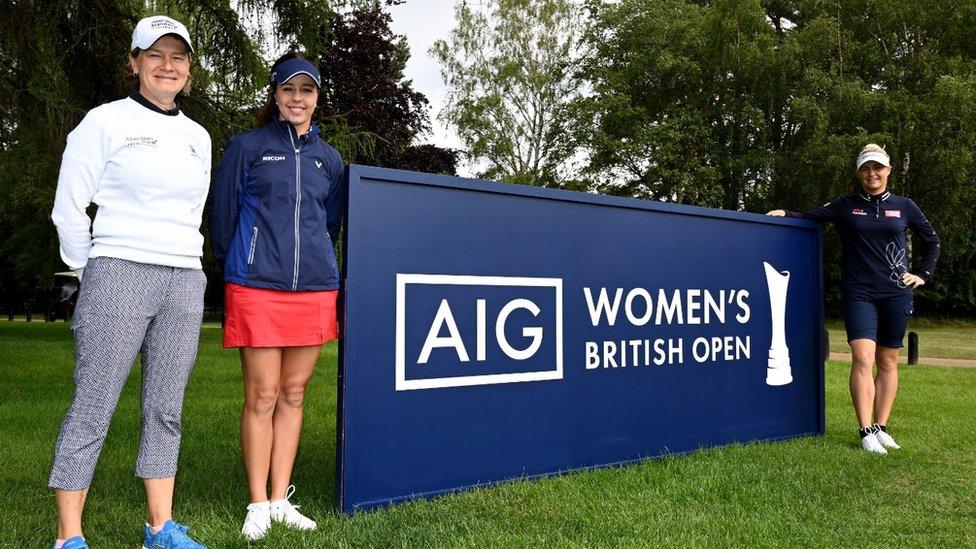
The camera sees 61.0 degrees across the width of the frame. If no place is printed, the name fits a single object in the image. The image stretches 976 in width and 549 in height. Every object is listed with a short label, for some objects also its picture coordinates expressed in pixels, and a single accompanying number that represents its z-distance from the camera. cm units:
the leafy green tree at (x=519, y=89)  3069
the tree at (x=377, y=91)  2706
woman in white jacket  283
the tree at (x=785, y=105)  2628
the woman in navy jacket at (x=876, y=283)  555
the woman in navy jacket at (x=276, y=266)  330
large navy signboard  374
